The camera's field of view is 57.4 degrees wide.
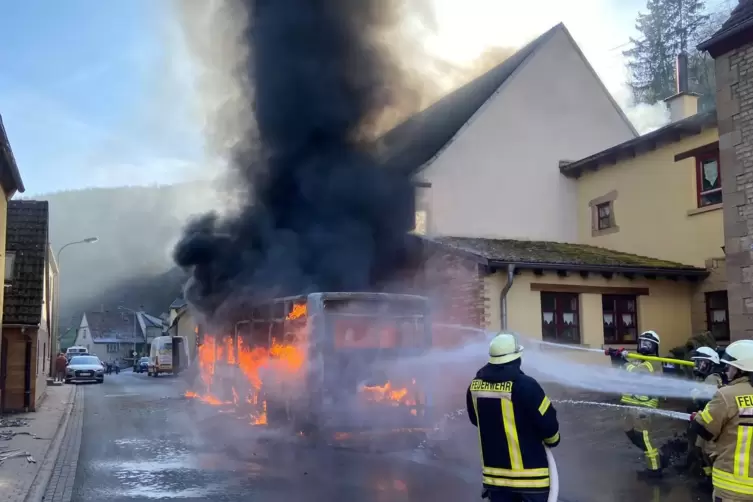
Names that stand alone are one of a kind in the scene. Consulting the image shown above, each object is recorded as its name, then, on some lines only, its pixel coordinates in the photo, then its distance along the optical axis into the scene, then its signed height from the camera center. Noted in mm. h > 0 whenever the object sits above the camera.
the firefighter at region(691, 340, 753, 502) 3891 -654
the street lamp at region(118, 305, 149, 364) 71738 +325
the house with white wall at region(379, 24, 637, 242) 16719 +4381
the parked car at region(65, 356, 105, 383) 32219 -2366
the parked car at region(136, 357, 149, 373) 48184 -3189
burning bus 9820 -611
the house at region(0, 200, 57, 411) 16312 +228
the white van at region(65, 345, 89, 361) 57781 -2420
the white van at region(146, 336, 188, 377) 36438 -1767
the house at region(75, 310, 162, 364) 75188 -1294
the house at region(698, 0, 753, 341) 9438 +2308
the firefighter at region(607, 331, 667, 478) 7617 -1138
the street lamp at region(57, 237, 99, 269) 29908 +3554
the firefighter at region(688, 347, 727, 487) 5209 -653
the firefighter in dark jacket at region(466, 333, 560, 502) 4023 -665
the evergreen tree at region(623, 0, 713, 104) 35125 +14217
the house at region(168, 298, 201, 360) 40691 -171
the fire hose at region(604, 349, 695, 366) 6191 -373
